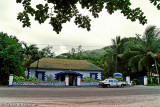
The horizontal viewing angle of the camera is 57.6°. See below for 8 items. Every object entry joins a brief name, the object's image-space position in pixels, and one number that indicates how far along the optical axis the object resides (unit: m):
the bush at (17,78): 20.22
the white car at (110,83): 21.54
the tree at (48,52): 41.92
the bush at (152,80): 25.71
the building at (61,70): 23.63
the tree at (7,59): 21.66
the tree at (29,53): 23.76
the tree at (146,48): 25.24
